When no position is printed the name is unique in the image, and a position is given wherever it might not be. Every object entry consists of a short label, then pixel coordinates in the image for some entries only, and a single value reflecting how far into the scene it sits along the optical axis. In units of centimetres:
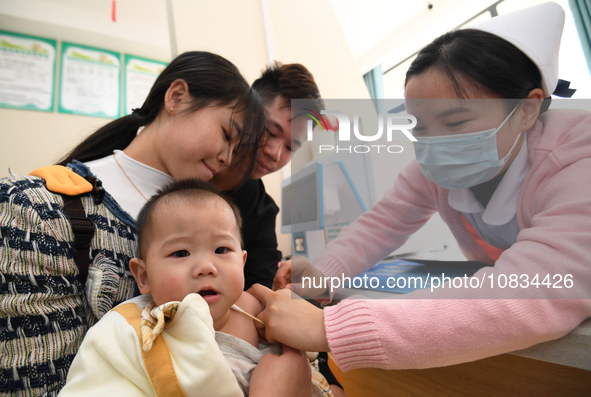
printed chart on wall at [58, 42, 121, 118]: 245
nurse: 45
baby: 49
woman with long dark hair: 58
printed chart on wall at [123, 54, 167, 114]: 265
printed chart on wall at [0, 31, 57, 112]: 228
